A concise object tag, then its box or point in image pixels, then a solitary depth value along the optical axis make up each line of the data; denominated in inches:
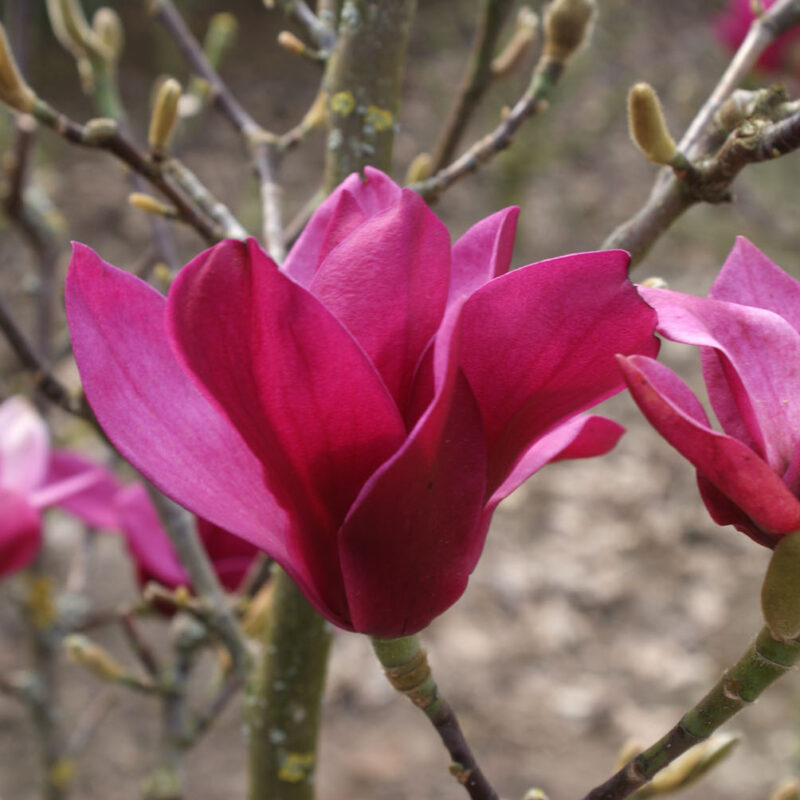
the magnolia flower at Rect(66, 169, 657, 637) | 16.9
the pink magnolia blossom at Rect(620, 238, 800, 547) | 16.5
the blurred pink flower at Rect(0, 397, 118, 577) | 25.4
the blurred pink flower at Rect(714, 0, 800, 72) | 67.7
